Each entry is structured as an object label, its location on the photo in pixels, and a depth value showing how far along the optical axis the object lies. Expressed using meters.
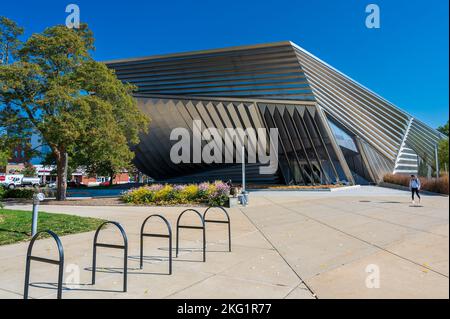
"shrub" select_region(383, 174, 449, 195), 21.84
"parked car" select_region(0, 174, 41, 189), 56.41
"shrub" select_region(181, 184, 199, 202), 18.45
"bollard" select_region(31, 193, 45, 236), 8.22
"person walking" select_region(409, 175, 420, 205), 16.33
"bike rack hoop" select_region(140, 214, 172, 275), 5.42
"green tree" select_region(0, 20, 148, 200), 18.44
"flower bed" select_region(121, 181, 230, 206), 17.50
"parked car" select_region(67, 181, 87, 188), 49.61
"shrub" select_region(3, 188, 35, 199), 23.88
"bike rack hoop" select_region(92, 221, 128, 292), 4.60
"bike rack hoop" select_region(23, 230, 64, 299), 3.91
